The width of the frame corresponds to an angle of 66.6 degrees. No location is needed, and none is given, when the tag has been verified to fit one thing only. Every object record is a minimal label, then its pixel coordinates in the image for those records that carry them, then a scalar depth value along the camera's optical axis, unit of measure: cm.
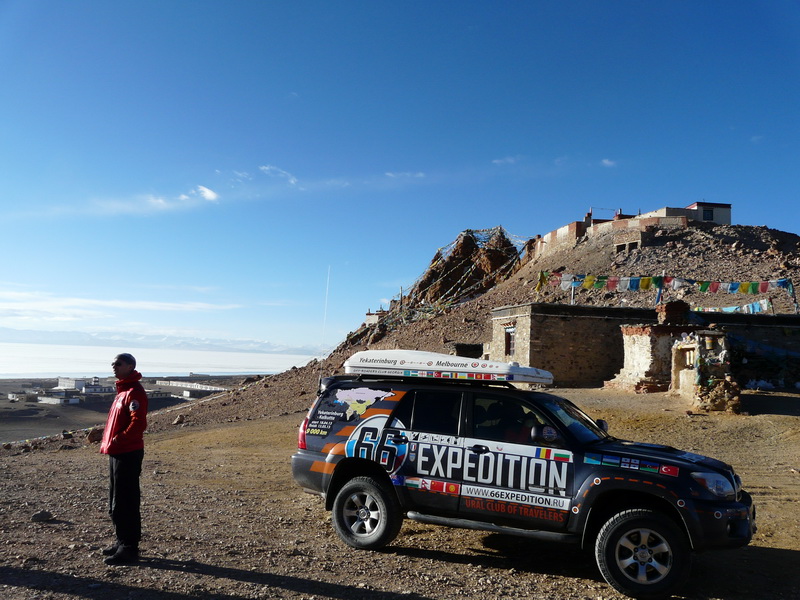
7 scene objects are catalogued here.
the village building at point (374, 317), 5044
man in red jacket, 566
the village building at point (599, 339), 2373
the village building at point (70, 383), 8106
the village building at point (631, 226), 4634
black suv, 516
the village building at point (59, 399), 5432
